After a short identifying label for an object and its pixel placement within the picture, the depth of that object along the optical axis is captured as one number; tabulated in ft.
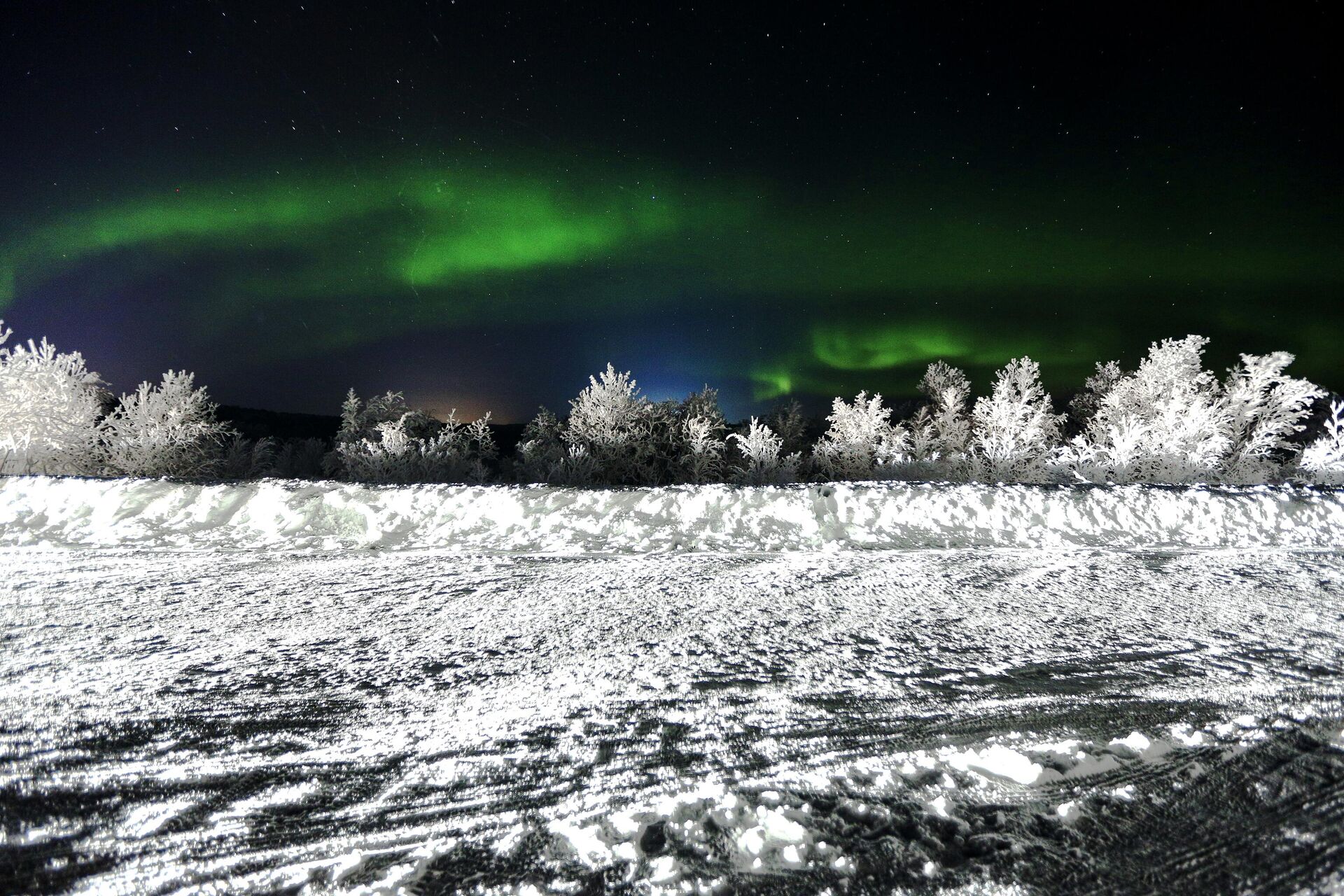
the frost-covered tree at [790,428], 99.45
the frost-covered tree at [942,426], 54.90
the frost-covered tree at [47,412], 35.94
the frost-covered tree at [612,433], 76.07
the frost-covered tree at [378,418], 88.17
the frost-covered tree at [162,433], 47.42
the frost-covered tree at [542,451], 72.08
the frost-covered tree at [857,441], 73.87
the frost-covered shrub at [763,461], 69.21
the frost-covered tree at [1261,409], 50.60
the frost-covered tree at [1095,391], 114.52
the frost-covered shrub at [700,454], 76.43
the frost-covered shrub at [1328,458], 39.50
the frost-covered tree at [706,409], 86.07
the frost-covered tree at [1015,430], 55.93
